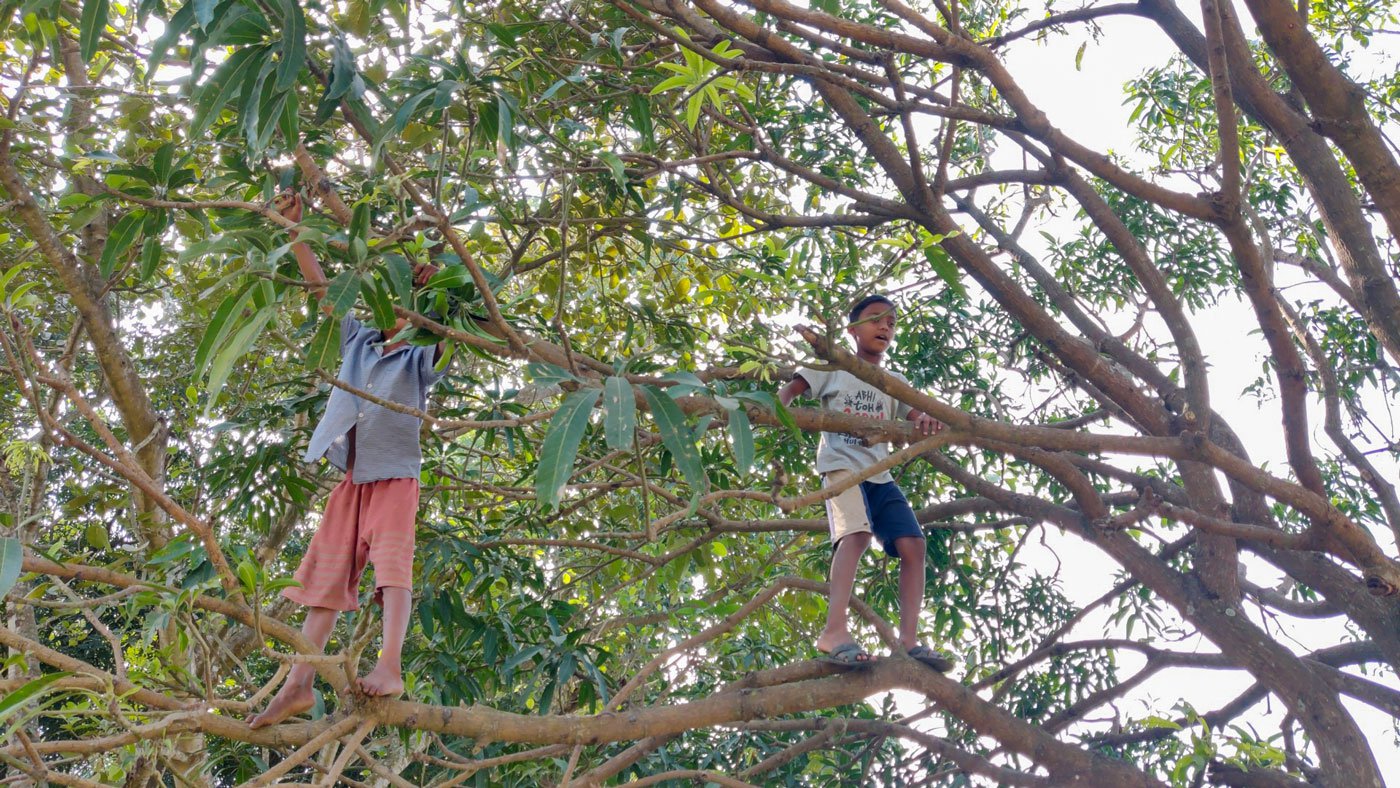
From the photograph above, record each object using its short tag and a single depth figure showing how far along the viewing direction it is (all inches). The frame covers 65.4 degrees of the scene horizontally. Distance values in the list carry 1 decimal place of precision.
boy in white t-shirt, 148.4
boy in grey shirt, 112.9
